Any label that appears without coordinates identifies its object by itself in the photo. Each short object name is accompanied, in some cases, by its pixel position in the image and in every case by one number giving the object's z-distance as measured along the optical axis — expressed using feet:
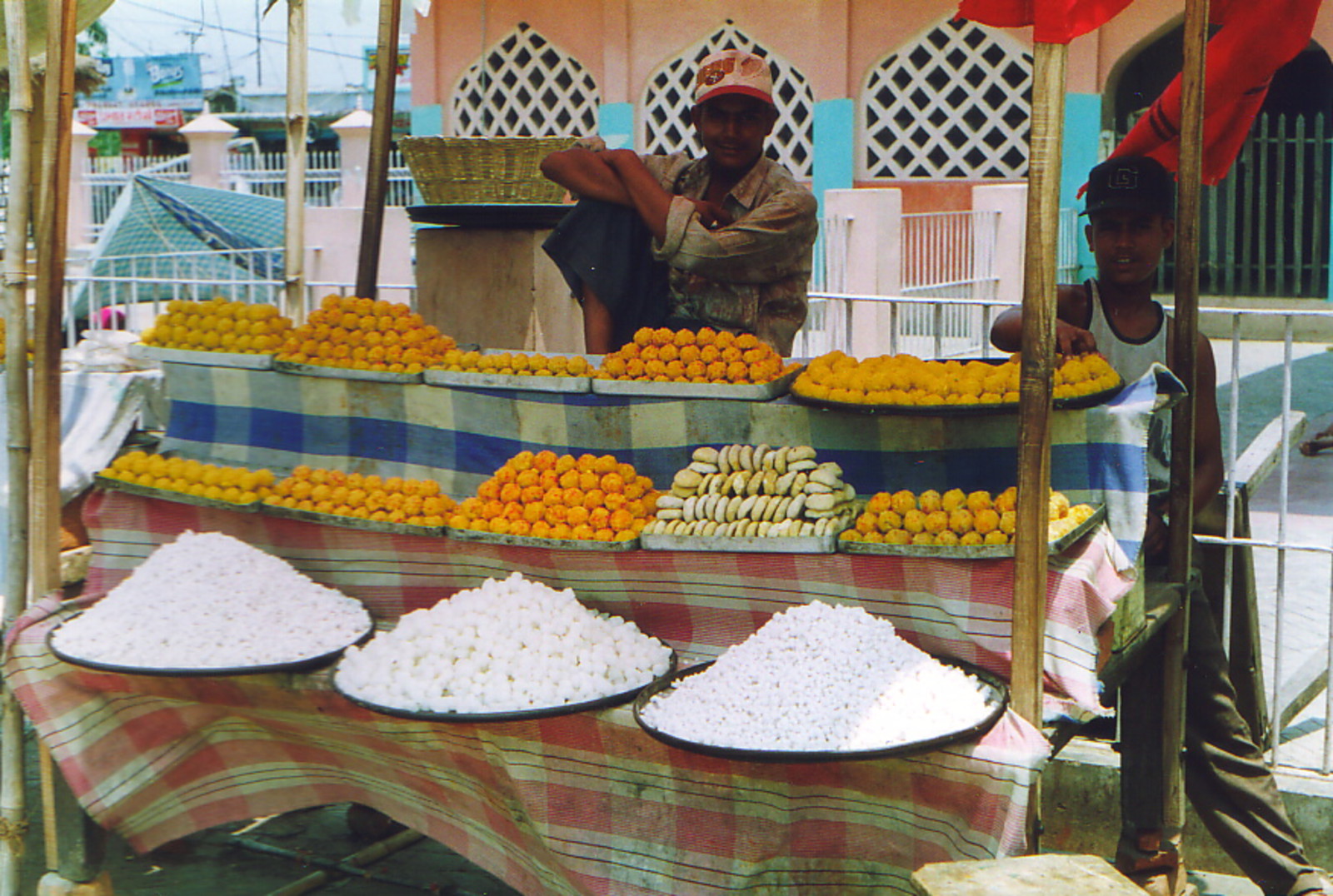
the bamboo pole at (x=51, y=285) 10.48
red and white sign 110.52
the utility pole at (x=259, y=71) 121.49
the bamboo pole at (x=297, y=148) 13.08
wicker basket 13.97
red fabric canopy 7.52
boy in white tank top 10.06
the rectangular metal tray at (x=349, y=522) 10.13
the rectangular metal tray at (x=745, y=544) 8.83
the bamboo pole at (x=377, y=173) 14.40
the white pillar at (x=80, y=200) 53.33
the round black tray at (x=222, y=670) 9.44
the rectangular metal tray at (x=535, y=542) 9.35
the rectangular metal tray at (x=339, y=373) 11.08
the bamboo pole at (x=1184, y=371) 9.23
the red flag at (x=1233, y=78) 10.09
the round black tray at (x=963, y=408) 8.87
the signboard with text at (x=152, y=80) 136.67
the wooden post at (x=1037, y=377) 7.65
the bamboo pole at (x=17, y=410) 10.35
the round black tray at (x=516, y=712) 8.33
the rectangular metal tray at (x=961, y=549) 8.30
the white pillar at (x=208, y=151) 53.93
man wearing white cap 10.87
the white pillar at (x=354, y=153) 43.75
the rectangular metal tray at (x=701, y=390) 9.77
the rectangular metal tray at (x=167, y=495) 11.02
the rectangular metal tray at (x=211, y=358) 11.78
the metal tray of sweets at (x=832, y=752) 7.59
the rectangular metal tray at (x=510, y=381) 10.26
